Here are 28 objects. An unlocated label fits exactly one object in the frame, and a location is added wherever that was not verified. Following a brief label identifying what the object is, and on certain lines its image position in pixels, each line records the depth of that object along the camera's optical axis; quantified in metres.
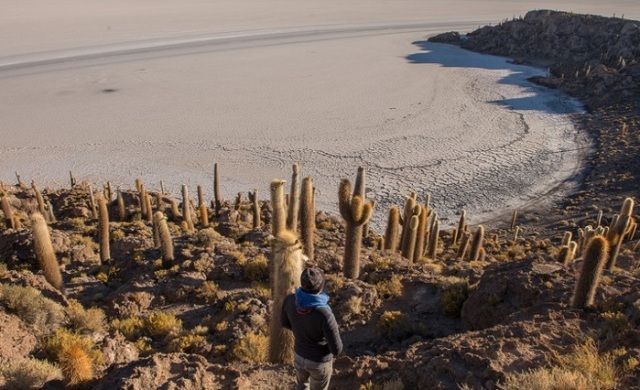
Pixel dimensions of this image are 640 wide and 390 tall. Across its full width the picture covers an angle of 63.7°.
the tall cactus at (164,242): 10.80
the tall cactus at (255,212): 16.55
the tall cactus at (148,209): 17.22
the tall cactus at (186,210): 16.66
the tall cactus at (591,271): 7.04
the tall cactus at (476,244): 14.13
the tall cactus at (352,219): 9.52
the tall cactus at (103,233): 12.04
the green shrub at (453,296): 8.67
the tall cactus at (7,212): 16.53
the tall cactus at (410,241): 12.42
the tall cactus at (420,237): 13.14
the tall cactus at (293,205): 10.45
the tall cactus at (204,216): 17.47
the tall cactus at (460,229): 16.97
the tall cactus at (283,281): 6.05
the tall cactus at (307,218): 10.63
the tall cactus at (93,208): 18.05
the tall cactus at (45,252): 9.43
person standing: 4.59
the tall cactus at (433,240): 14.77
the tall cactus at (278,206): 8.64
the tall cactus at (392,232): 12.18
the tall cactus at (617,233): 9.81
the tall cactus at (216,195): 18.80
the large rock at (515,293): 7.78
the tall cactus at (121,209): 17.94
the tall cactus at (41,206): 17.66
